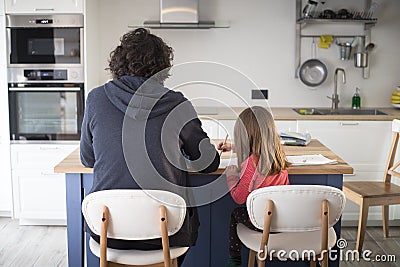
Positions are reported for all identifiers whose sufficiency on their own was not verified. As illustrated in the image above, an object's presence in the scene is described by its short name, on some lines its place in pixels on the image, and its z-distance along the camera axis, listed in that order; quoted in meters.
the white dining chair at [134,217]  2.14
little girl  2.48
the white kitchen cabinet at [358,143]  4.28
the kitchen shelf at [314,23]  4.68
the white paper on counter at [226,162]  2.63
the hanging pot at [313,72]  4.80
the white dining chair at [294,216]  2.25
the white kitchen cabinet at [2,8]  4.18
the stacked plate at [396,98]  4.69
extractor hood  4.52
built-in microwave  4.18
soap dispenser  4.78
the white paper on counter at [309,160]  2.71
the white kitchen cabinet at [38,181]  4.29
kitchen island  2.64
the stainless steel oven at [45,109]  4.24
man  2.22
